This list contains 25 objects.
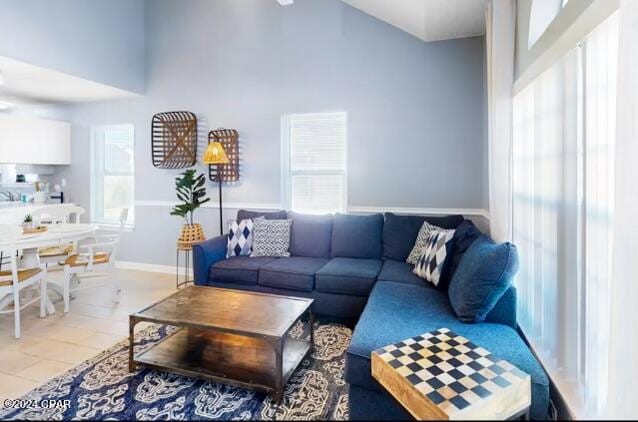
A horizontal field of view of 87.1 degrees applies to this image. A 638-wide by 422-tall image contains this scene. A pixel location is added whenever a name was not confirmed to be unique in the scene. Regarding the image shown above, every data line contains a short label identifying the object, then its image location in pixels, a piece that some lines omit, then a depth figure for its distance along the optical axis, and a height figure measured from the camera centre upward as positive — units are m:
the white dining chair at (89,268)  3.19 -0.64
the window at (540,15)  1.84 +1.03
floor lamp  3.72 +0.52
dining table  2.75 -0.31
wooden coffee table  1.82 -0.91
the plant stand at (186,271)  4.08 -0.89
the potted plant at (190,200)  3.95 +0.03
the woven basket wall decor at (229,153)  4.12 +0.61
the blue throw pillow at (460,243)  2.39 -0.30
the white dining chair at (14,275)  2.59 -0.60
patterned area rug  0.65 -0.97
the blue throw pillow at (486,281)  1.75 -0.42
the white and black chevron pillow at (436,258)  2.44 -0.43
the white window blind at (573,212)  1.09 -0.05
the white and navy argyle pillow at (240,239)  3.47 -0.39
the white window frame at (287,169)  3.95 +0.40
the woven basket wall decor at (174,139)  4.34 +0.83
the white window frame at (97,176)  4.97 +0.40
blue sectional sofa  1.52 -0.61
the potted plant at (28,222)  3.31 -0.19
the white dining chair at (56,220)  3.59 -0.20
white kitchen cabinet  4.45 +0.87
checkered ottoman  0.50 -0.35
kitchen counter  4.36 -0.08
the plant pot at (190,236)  3.90 -0.40
